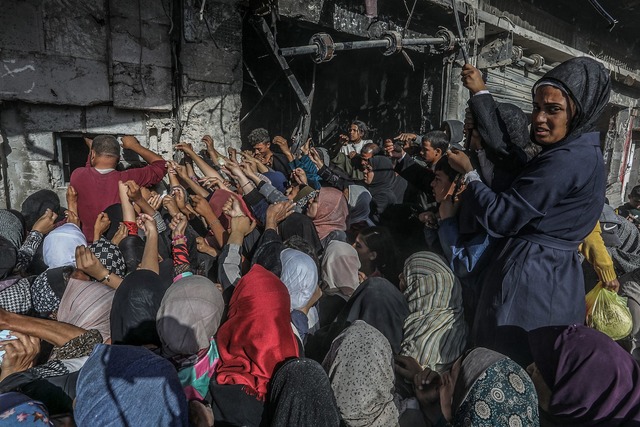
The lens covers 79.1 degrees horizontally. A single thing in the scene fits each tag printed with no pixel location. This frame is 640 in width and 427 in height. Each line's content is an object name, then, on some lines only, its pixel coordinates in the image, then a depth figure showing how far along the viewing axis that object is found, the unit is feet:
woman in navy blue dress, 5.95
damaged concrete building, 12.50
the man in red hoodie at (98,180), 11.71
